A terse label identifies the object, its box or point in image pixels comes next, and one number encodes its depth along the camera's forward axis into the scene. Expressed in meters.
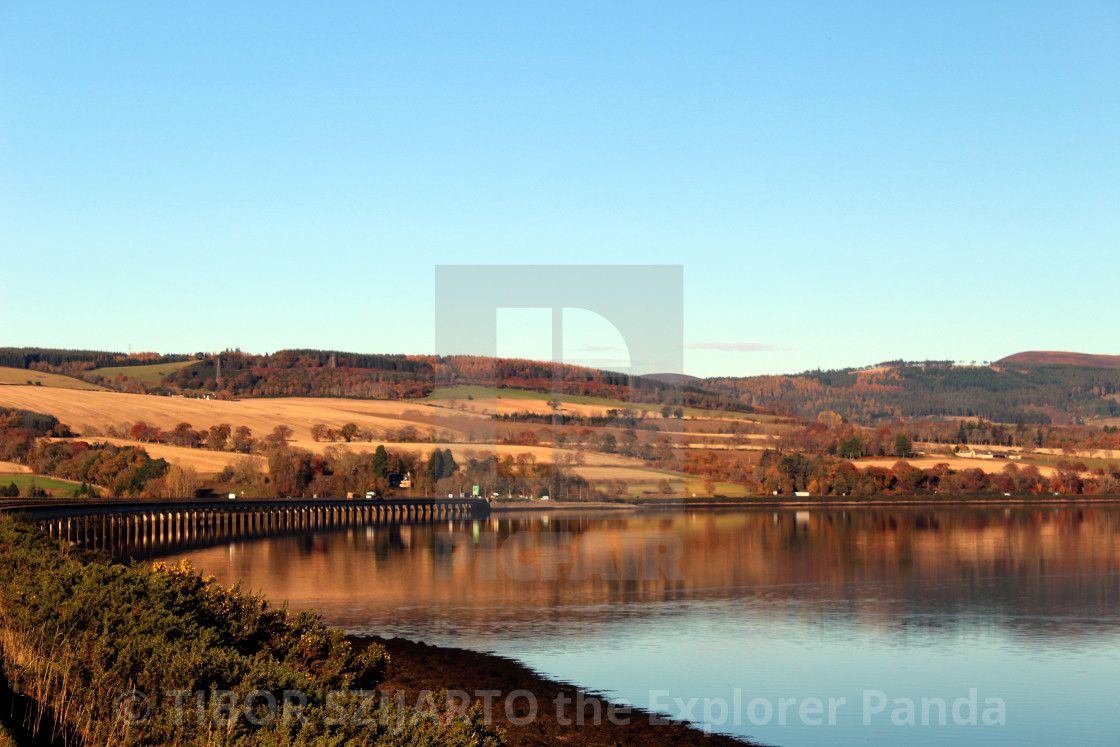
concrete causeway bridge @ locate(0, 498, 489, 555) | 100.94
